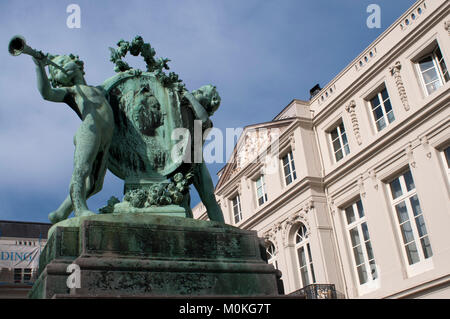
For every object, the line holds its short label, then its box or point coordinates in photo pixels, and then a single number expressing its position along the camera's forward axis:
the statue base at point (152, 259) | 3.00
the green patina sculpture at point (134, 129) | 3.87
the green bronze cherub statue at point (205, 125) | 4.36
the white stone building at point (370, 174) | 15.43
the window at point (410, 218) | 15.49
